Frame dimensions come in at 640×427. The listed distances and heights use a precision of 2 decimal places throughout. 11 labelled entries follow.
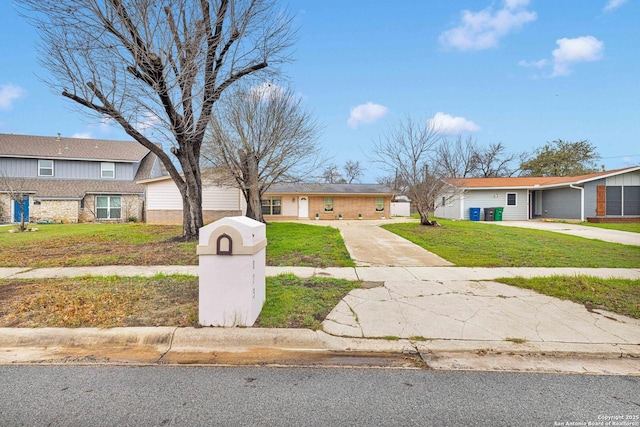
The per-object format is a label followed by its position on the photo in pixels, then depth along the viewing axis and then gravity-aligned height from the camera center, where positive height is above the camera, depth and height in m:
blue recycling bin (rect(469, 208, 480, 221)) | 24.27 -0.15
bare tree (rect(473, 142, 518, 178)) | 44.94 +6.90
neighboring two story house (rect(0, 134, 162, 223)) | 22.73 +2.54
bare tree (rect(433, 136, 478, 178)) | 26.90 +5.99
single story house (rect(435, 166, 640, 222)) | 21.05 +1.15
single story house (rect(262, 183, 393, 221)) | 26.09 +0.80
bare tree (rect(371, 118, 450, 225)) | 15.69 +1.47
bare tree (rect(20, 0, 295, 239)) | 8.16 +4.33
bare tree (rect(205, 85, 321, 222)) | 15.34 +3.61
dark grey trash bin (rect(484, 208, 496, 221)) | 24.22 -0.11
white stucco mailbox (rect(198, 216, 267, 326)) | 3.82 -0.73
